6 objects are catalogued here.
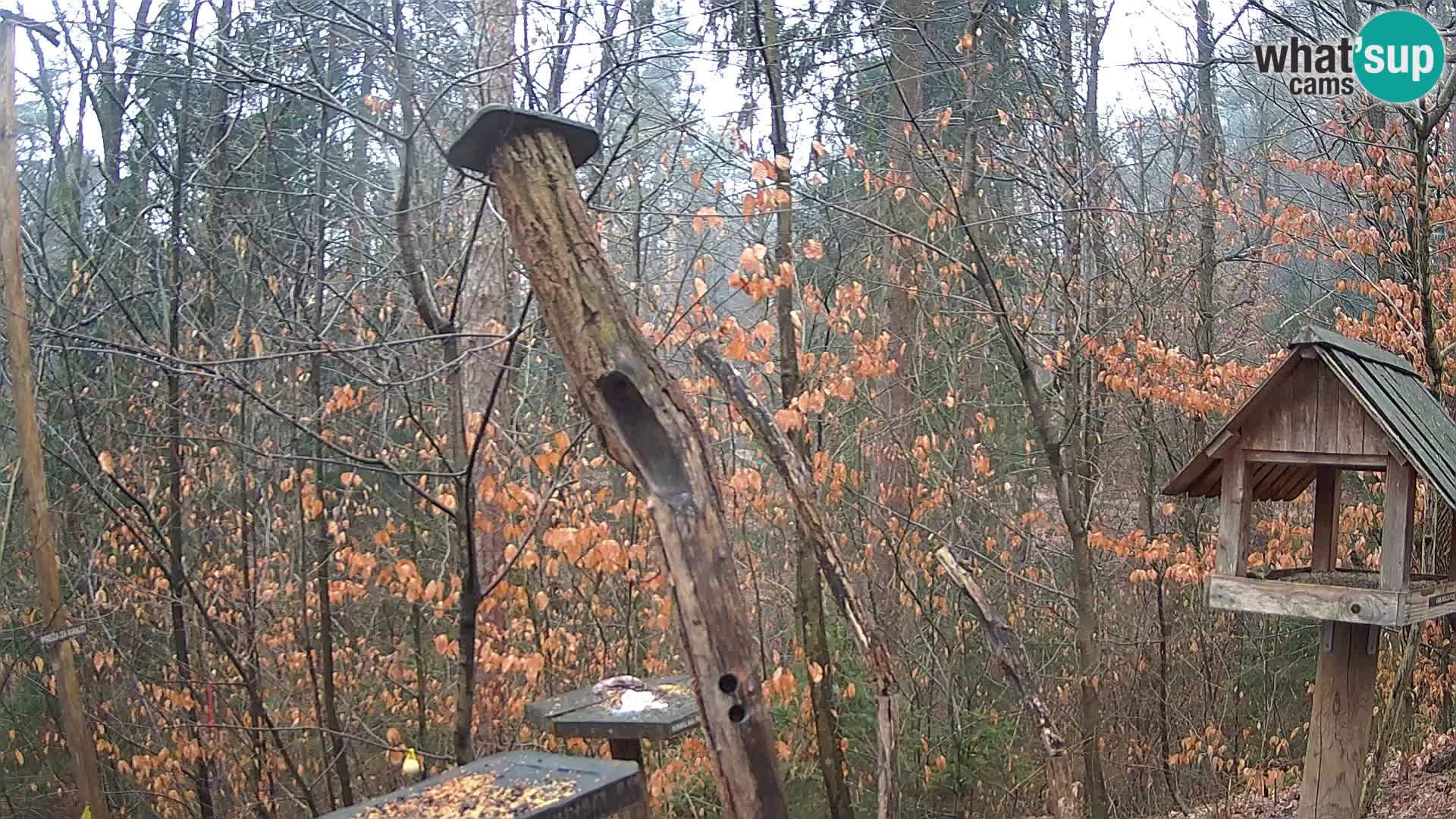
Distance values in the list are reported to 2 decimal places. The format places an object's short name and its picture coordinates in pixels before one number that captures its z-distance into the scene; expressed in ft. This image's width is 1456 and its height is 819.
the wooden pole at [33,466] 18.51
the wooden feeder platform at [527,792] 9.25
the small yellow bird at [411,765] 10.80
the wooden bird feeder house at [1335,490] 11.78
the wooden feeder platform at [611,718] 12.51
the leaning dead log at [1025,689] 12.78
